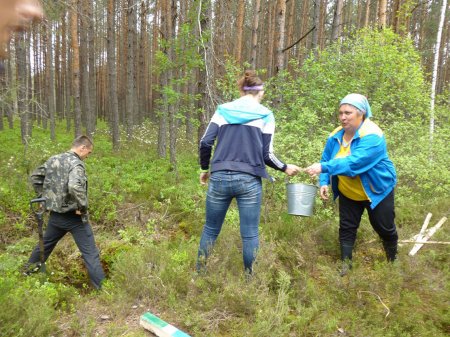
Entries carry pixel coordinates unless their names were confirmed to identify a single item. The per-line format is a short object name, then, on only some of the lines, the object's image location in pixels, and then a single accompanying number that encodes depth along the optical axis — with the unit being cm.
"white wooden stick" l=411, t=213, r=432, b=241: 467
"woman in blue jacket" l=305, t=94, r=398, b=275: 337
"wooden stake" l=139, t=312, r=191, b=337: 264
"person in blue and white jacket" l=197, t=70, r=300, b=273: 312
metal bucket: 376
